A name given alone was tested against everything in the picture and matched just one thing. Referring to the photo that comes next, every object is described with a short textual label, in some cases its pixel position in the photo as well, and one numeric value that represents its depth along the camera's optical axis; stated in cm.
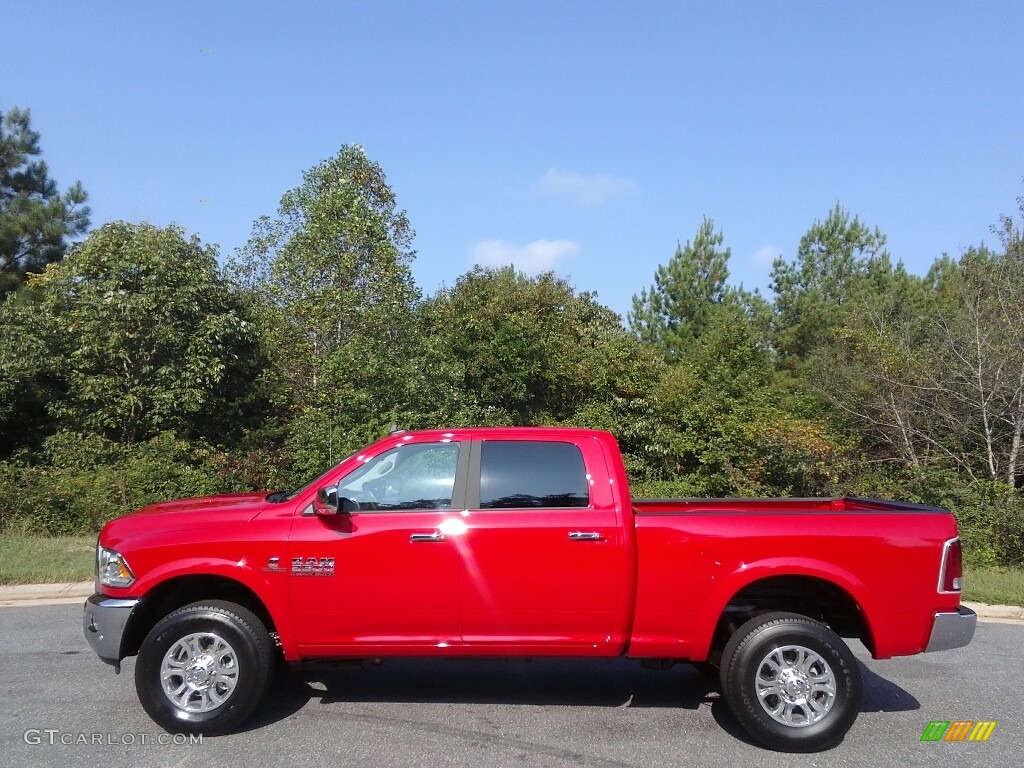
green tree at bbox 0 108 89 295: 2376
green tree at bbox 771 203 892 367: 3052
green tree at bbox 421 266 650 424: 1791
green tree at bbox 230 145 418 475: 1523
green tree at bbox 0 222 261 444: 1830
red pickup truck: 484
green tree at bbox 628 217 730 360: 3319
